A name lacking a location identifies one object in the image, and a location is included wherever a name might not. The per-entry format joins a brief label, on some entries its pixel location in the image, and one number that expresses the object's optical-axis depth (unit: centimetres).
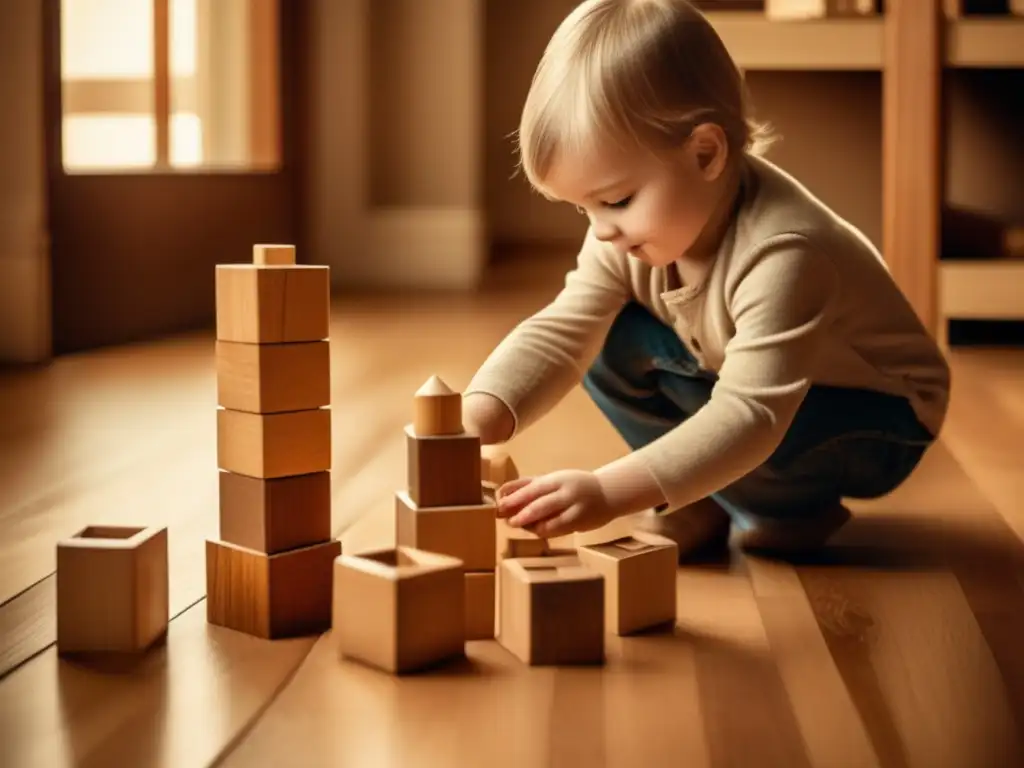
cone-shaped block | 153
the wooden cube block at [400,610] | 146
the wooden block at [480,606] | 155
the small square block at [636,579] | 156
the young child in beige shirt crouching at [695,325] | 162
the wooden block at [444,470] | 152
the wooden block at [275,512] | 152
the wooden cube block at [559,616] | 149
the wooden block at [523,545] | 158
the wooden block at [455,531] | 152
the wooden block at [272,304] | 150
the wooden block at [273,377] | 151
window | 305
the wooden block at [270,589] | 153
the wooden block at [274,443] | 151
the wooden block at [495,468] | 173
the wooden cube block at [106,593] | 149
